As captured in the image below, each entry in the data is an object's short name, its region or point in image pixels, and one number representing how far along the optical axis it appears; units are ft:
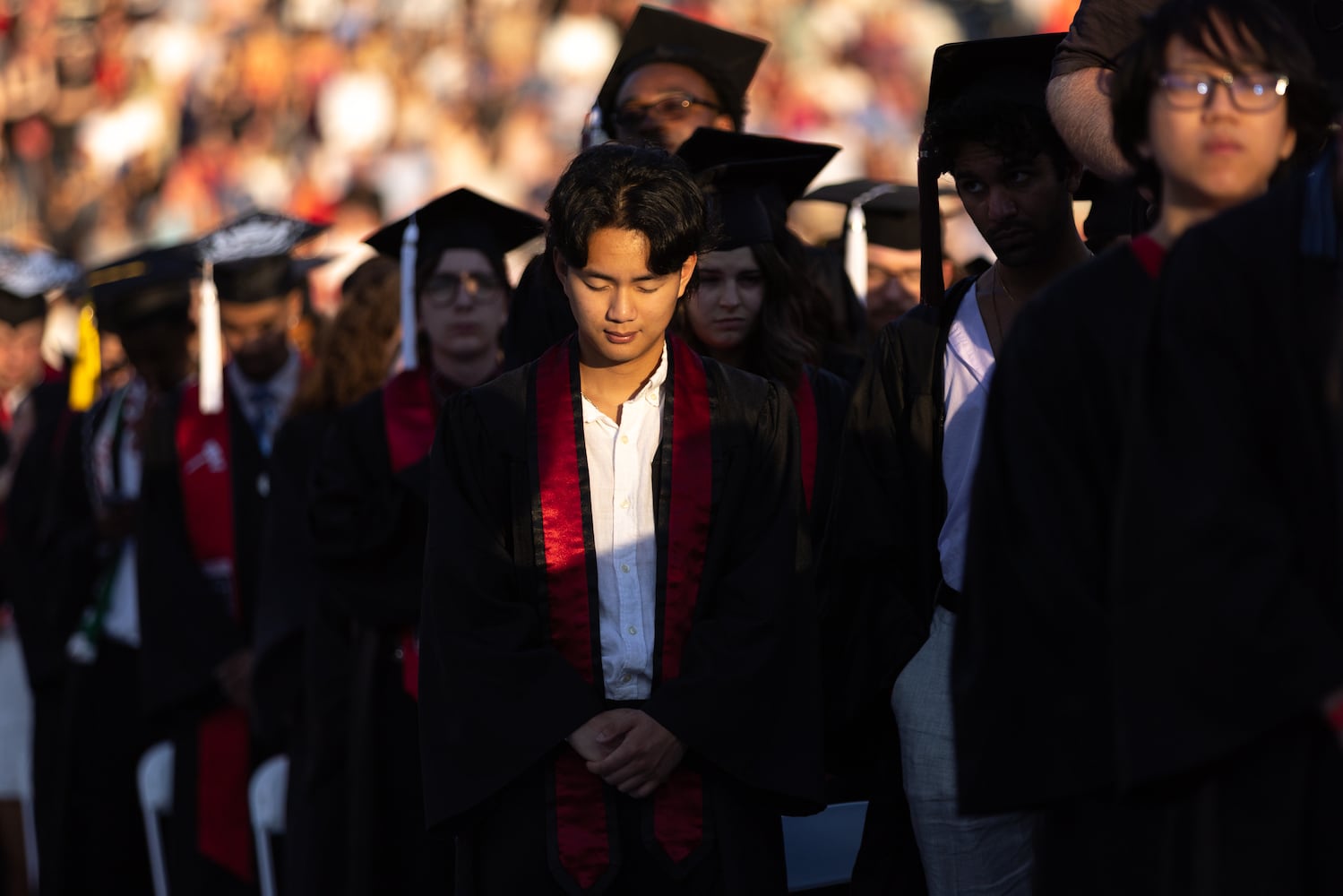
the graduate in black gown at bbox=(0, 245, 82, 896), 46.26
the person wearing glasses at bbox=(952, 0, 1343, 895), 14.44
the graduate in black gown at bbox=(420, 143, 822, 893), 20.49
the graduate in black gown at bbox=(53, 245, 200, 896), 44.09
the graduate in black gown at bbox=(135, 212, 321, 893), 38.99
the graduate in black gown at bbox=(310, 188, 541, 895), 30.99
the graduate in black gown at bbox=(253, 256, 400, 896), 33.17
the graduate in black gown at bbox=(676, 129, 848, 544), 26.99
